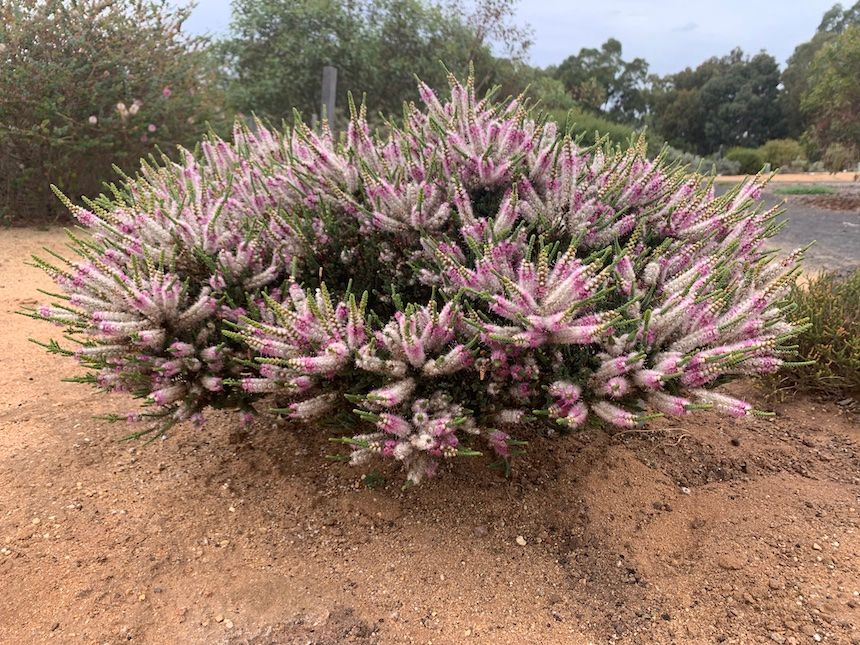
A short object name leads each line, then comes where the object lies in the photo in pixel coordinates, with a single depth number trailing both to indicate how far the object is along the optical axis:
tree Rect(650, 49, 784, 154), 48.44
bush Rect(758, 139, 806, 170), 33.78
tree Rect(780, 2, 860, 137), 46.62
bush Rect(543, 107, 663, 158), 15.54
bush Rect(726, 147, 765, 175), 33.39
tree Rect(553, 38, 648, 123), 55.81
